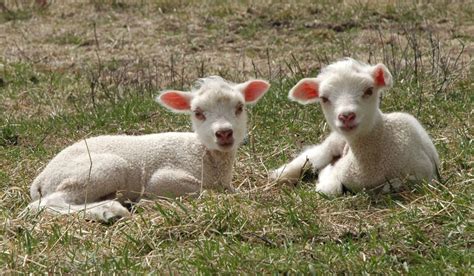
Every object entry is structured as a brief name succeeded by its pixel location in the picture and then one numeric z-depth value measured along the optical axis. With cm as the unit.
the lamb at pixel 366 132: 1201
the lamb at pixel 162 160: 1212
